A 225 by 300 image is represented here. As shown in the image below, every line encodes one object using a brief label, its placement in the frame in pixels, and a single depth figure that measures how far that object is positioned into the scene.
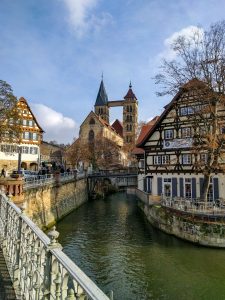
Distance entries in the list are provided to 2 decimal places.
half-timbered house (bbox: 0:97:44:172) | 34.82
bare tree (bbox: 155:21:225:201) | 16.41
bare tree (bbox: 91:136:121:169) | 49.48
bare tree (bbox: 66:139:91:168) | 48.13
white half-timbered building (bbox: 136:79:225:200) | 19.87
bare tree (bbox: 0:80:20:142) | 20.41
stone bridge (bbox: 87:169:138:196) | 36.54
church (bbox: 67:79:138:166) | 59.99
